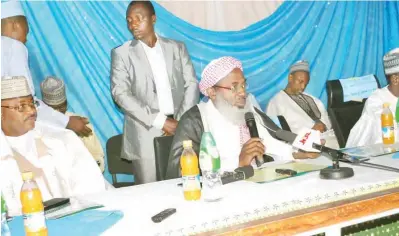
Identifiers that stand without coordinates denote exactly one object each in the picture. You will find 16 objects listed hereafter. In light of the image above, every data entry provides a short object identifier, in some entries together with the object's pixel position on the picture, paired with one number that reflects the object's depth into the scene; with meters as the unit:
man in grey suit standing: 4.37
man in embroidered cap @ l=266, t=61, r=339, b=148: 5.41
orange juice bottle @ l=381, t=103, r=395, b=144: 3.52
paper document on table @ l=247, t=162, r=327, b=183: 2.69
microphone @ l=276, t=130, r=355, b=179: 2.60
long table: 2.10
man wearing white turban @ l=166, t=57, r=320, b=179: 3.36
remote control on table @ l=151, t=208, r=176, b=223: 2.10
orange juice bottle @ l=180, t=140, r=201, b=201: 2.40
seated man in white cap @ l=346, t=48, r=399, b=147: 4.09
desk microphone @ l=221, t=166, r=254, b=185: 2.66
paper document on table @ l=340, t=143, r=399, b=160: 3.15
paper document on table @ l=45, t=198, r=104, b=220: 2.27
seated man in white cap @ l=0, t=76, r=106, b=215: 2.90
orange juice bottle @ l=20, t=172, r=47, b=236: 1.98
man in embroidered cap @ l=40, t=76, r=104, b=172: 4.62
